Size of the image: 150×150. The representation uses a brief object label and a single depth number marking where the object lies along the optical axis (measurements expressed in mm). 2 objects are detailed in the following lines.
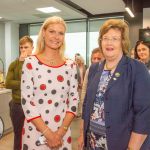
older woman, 1538
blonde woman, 1739
